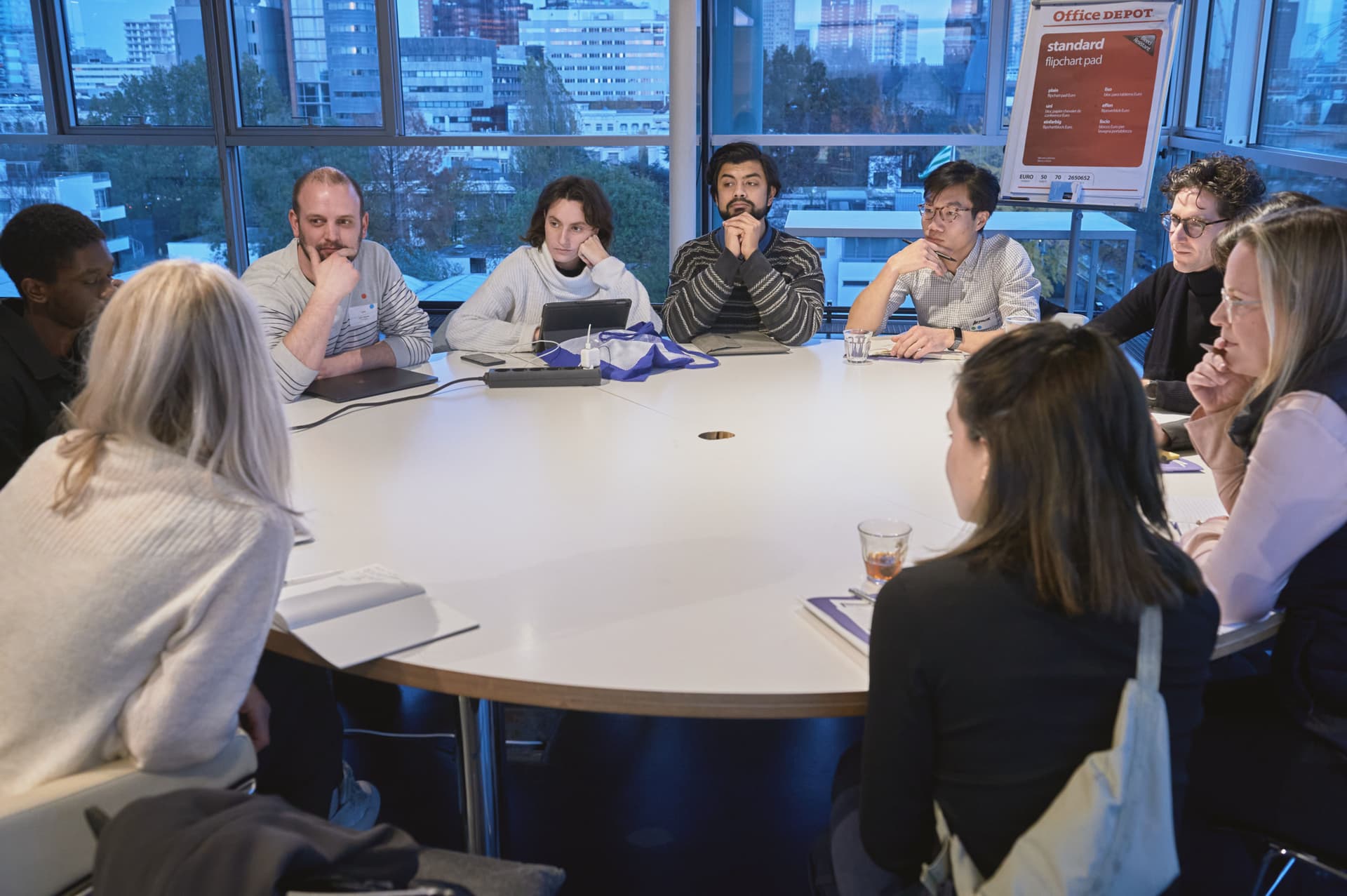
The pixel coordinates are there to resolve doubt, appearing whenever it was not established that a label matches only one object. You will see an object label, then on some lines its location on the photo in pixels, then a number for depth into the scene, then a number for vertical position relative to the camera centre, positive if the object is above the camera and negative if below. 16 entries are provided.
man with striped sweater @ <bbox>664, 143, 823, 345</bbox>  3.58 -0.41
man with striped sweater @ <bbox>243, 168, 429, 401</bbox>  2.87 -0.41
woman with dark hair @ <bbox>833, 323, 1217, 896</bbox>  1.18 -0.49
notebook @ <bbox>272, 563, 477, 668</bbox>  1.53 -0.66
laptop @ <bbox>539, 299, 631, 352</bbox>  3.23 -0.50
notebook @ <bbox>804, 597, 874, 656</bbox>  1.53 -0.65
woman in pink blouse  1.54 -0.57
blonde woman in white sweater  1.33 -0.48
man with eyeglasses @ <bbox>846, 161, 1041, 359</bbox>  3.49 -0.41
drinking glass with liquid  1.67 -0.60
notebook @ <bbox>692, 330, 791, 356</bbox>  3.50 -0.62
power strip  3.04 -0.62
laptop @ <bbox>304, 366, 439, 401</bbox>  2.89 -0.62
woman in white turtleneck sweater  3.56 -0.41
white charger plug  3.11 -0.58
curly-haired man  2.96 -0.32
